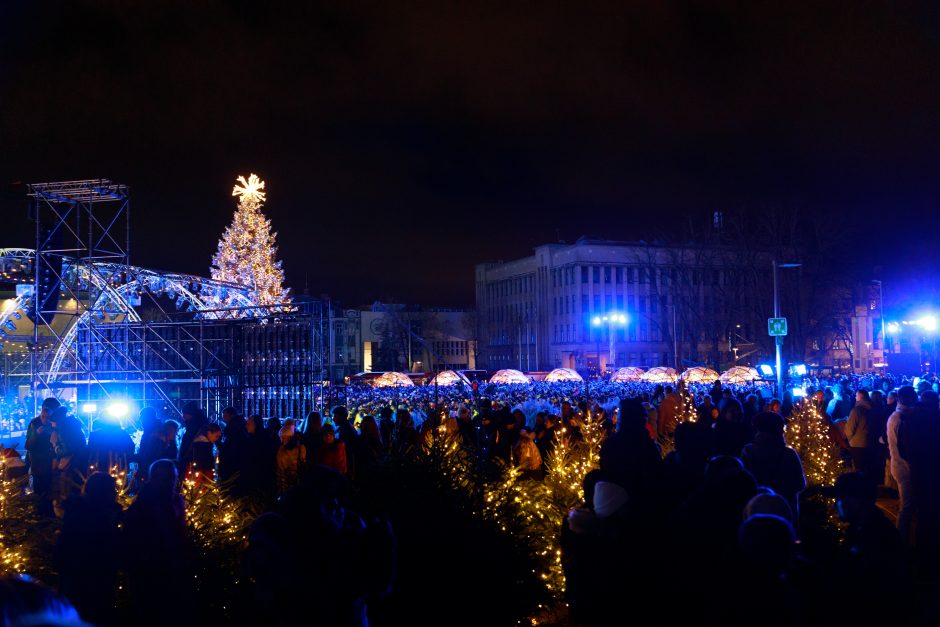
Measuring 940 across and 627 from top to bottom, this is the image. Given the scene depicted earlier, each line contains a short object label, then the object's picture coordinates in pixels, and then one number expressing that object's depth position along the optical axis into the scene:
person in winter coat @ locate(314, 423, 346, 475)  8.87
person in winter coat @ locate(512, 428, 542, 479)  9.23
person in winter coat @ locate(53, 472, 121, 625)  4.52
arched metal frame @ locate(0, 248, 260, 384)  23.16
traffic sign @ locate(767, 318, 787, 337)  20.29
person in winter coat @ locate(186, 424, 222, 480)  8.81
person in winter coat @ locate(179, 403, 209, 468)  9.77
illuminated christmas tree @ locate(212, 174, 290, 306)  37.91
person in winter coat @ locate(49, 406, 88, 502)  9.12
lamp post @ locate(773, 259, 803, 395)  20.80
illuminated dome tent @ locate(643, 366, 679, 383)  34.58
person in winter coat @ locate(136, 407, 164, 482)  9.18
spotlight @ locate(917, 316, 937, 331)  37.08
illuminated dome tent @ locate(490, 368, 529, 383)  36.42
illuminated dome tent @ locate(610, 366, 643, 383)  39.84
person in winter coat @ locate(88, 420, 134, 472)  9.19
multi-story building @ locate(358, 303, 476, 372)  90.12
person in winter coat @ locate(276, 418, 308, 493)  8.86
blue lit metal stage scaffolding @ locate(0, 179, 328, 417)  20.03
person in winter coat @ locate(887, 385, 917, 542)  7.95
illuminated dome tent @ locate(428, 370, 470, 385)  34.39
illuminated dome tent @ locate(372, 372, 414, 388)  32.09
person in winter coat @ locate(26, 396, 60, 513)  9.70
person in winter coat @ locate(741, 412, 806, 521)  6.44
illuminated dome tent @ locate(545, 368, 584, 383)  38.11
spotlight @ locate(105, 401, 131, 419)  18.94
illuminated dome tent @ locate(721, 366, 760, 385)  30.81
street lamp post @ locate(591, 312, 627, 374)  74.55
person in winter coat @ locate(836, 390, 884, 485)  10.91
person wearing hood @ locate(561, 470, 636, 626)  4.28
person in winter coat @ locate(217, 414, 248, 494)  8.77
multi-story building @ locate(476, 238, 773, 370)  80.44
